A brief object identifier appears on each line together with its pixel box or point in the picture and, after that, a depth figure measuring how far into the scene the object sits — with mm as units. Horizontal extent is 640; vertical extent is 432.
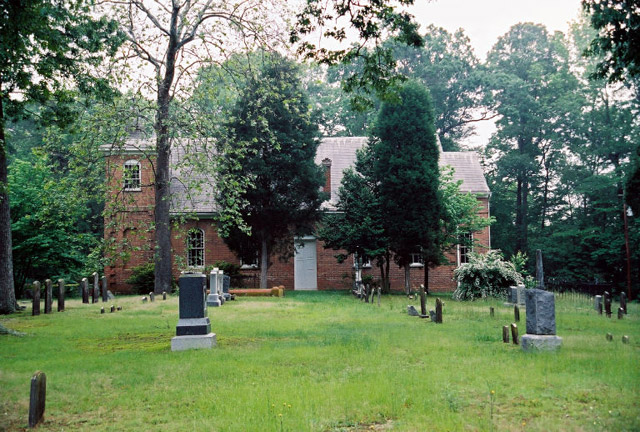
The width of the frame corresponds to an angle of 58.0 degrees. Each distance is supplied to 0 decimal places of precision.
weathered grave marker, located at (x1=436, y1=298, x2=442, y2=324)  14586
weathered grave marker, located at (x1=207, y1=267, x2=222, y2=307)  19891
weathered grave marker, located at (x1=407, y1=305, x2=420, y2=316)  16281
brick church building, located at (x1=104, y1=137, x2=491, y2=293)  30797
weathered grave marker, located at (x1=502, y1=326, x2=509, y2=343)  10766
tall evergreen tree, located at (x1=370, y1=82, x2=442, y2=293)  26594
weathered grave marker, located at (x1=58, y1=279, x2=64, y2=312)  18762
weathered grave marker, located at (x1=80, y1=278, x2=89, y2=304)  22000
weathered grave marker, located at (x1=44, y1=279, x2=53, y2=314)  17906
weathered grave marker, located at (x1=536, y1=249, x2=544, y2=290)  10489
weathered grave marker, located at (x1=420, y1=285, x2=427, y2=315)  15992
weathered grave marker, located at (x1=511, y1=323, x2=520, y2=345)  10562
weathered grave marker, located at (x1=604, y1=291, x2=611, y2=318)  17227
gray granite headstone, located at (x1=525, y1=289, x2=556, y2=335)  9742
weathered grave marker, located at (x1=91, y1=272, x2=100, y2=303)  22656
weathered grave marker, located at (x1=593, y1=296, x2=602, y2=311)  18119
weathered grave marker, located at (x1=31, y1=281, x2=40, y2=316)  17062
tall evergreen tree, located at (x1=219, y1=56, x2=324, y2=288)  27109
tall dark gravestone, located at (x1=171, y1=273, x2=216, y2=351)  10742
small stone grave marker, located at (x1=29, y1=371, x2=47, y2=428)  6082
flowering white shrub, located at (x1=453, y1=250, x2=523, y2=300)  24469
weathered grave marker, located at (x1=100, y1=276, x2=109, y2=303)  23456
